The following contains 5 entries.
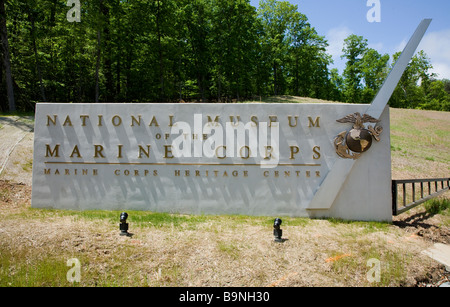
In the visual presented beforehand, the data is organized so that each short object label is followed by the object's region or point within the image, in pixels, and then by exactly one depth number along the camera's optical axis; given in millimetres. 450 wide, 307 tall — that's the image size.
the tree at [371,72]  38406
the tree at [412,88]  41281
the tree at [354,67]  39906
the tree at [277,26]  35750
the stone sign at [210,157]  7371
